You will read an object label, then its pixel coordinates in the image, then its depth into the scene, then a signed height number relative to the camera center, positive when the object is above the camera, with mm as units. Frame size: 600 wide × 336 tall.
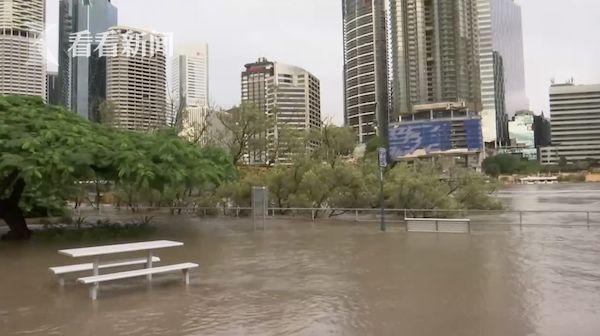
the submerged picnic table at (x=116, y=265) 8367 -1235
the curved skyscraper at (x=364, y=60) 126188 +31030
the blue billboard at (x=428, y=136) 119812 +11697
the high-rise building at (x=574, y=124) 154750 +17935
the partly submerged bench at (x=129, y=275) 8289 -1314
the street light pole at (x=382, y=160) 19062 +1012
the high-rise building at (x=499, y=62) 159000 +39860
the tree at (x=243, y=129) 34156 +3984
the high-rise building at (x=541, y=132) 176812 +17617
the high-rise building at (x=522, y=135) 169875 +16403
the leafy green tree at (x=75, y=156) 14875 +1091
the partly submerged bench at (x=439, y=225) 17719 -1267
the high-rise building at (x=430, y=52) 134750 +35206
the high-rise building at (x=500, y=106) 167925 +25793
